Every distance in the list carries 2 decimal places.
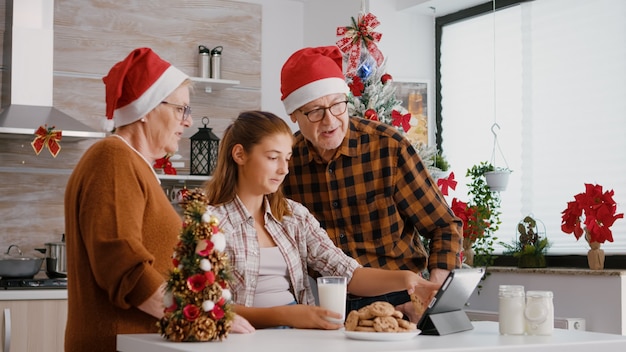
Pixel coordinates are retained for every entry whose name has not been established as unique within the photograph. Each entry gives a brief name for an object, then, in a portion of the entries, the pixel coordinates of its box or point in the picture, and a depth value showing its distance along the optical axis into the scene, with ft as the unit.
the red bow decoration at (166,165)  17.07
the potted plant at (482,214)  15.47
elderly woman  6.24
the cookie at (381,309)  6.25
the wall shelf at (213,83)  17.44
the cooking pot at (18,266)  14.55
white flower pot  15.56
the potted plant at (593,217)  13.37
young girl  7.61
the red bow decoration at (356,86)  14.32
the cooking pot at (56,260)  15.44
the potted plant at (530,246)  15.06
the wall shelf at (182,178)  16.88
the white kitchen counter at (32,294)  13.84
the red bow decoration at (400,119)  14.44
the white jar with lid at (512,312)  6.77
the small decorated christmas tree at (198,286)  5.87
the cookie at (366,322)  6.24
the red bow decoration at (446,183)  14.98
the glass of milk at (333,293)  6.78
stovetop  14.11
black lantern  17.37
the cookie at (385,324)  6.14
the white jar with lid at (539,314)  6.71
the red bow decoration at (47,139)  15.26
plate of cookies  6.06
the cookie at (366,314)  6.29
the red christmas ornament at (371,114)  13.96
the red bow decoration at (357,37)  14.05
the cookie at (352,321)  6.28
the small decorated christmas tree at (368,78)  14.10
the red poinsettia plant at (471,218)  15.40
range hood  15.29
